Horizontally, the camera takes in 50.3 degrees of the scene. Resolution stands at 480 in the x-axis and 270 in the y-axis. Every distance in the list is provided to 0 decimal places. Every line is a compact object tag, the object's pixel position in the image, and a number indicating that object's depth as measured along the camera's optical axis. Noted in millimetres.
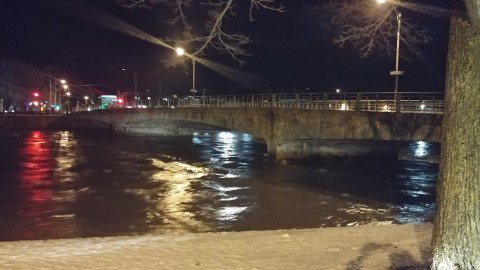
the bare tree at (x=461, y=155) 6355
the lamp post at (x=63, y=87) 99388
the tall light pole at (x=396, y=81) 26256
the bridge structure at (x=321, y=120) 26922
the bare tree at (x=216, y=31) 8843
